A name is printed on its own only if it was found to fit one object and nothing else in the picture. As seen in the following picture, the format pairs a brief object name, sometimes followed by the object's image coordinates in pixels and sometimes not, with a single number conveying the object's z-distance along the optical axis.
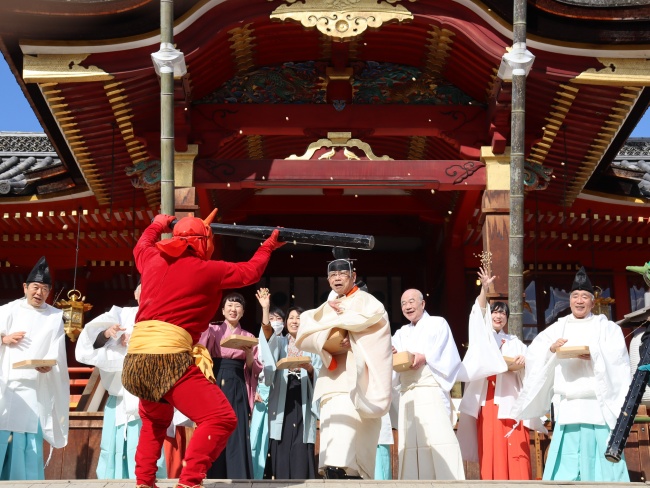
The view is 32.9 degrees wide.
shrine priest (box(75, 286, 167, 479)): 9.16
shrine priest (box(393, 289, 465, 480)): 8.30
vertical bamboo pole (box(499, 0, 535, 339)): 9.91
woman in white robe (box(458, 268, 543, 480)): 8.81
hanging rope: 13.46
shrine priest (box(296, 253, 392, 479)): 7.52
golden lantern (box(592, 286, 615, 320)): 13.41
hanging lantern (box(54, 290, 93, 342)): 13.09
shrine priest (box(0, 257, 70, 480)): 8.84
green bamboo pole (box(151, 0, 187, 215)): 9.84
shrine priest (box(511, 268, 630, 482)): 8.23
